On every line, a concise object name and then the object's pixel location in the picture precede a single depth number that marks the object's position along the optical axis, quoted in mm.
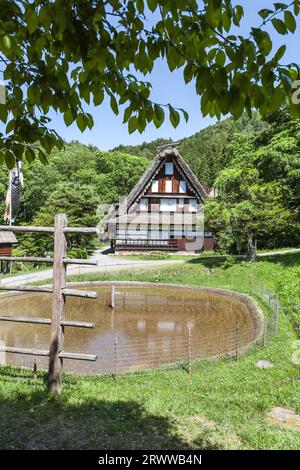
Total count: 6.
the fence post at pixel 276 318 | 11575
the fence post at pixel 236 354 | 9383
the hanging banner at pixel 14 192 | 26156
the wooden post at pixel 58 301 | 5848
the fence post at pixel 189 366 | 8695
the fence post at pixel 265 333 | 10398
